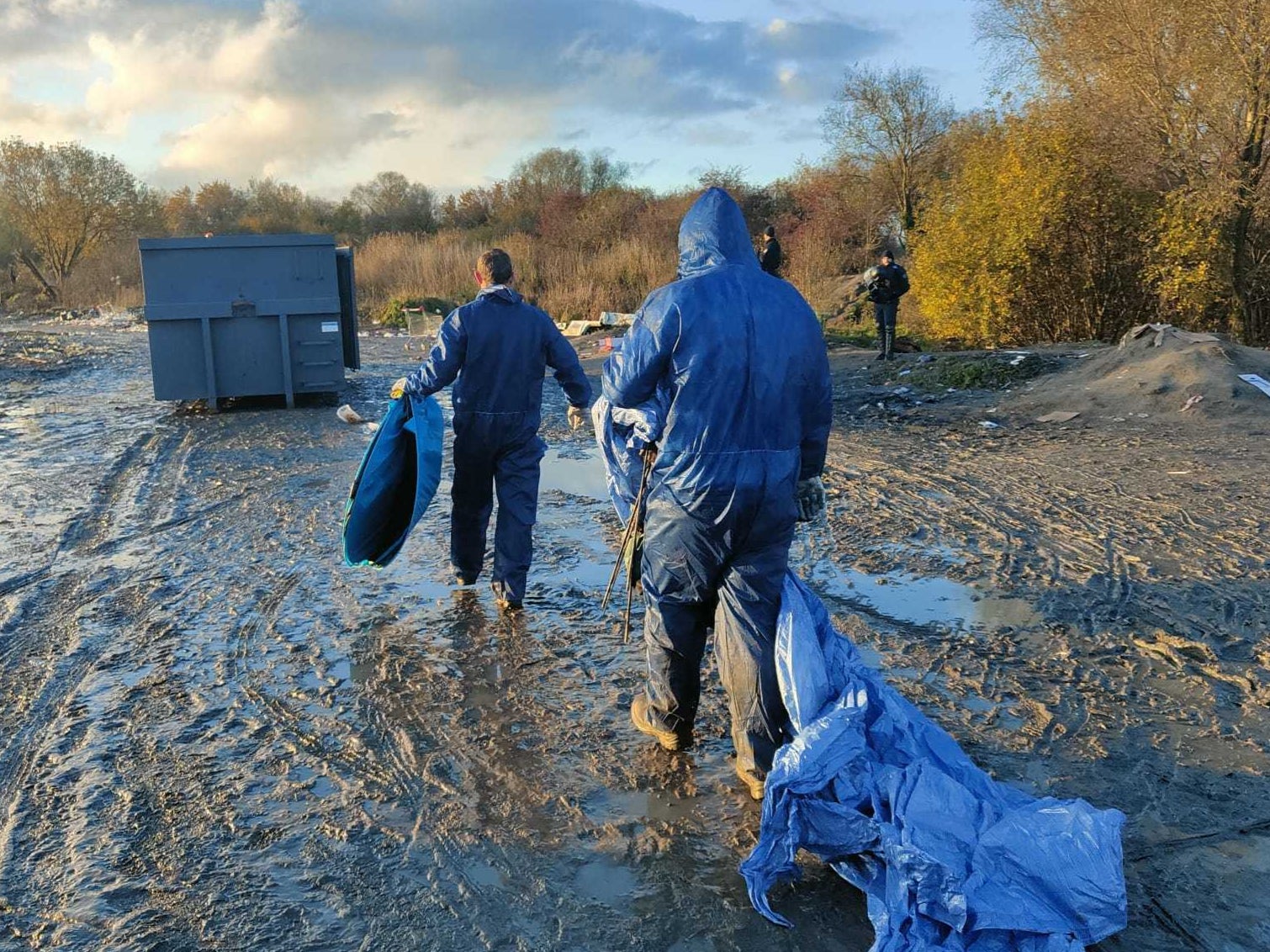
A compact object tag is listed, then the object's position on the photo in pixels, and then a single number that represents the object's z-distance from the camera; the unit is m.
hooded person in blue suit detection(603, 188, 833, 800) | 3.47
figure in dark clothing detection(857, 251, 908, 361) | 15.42
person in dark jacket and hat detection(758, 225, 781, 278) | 13.95
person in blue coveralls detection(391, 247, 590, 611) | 5.27
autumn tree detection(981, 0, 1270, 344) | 14.98
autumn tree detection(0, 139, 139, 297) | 42.41
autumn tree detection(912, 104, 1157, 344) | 15.84
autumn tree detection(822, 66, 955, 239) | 28.41
